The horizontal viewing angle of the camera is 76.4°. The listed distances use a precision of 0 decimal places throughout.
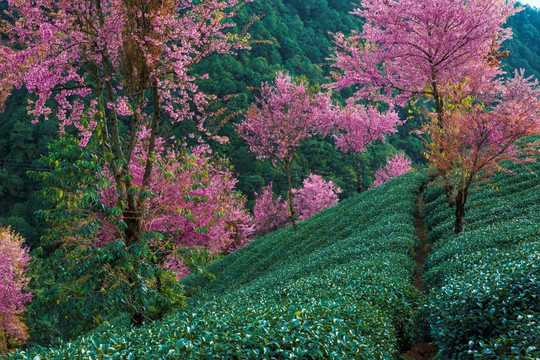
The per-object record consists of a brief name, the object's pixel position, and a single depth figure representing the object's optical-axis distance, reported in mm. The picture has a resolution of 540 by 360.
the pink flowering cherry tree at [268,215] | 48438
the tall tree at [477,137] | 10883
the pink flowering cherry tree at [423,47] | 14578
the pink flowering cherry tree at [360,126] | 32125
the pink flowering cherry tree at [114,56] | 8508
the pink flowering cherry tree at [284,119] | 23250
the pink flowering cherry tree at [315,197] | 51250
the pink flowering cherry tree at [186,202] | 8305
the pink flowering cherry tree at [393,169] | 56938
